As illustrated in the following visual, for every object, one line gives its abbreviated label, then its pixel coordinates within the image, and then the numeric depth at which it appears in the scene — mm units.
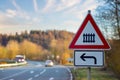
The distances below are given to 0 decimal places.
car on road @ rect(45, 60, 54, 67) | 80375
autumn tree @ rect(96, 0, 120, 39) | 30370
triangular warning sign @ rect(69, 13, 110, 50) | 8586
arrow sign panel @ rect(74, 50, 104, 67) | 8484
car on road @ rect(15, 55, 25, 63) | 106638
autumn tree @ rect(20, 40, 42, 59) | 147000
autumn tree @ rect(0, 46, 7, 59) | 135150
